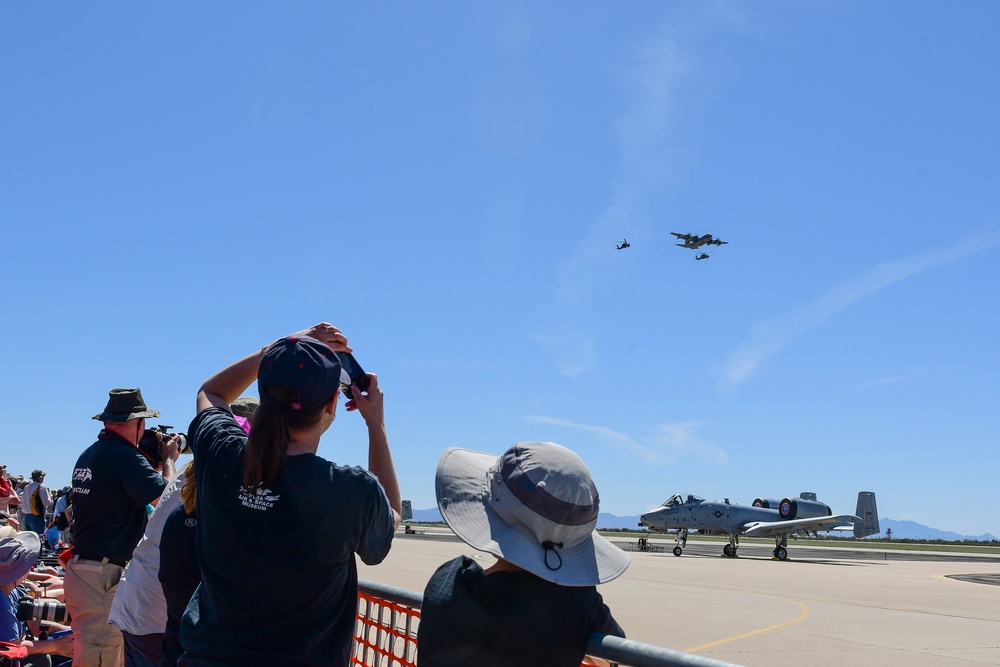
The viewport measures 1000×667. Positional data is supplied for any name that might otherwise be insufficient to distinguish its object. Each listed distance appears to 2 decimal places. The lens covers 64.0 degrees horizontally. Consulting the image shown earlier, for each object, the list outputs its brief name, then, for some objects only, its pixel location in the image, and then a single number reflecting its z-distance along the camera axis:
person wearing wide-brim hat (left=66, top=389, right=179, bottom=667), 4.57
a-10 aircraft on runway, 41.84
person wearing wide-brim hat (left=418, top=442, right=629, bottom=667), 2.08
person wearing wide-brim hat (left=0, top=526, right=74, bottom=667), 4.90
